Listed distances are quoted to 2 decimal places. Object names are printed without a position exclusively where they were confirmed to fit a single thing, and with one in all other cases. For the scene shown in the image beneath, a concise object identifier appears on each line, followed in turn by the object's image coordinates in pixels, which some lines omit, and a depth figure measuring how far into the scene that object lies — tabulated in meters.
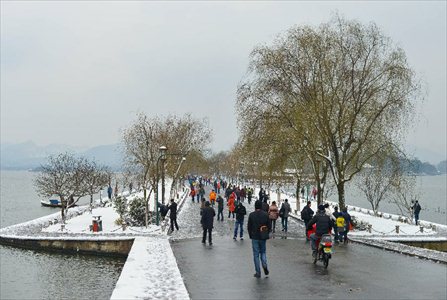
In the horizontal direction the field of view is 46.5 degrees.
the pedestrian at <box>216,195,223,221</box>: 32.53
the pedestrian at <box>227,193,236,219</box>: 32.68
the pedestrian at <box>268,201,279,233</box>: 24.05
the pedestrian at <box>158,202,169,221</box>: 32.56
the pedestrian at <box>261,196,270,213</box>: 23.46
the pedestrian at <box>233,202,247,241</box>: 22.17
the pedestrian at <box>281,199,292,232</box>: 27.03
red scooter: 14.88
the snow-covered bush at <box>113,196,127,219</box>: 33.41
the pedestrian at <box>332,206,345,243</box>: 21.77
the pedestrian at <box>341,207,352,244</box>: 22.19
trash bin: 29.67
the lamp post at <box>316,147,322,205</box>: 35.29
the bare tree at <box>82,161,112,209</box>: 57.65
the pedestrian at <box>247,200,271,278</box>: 13.32
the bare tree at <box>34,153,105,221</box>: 47.77
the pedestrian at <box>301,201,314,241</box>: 24.62
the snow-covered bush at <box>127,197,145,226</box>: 31.93
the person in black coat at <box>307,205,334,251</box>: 15.21
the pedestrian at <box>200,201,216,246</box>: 21.00
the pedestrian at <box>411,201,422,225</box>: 38.84
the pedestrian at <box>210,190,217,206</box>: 38.75
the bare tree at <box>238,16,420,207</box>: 31.14
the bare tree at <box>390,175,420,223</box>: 46.31
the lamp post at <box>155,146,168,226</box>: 30.52
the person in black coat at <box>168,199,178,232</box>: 26.61
